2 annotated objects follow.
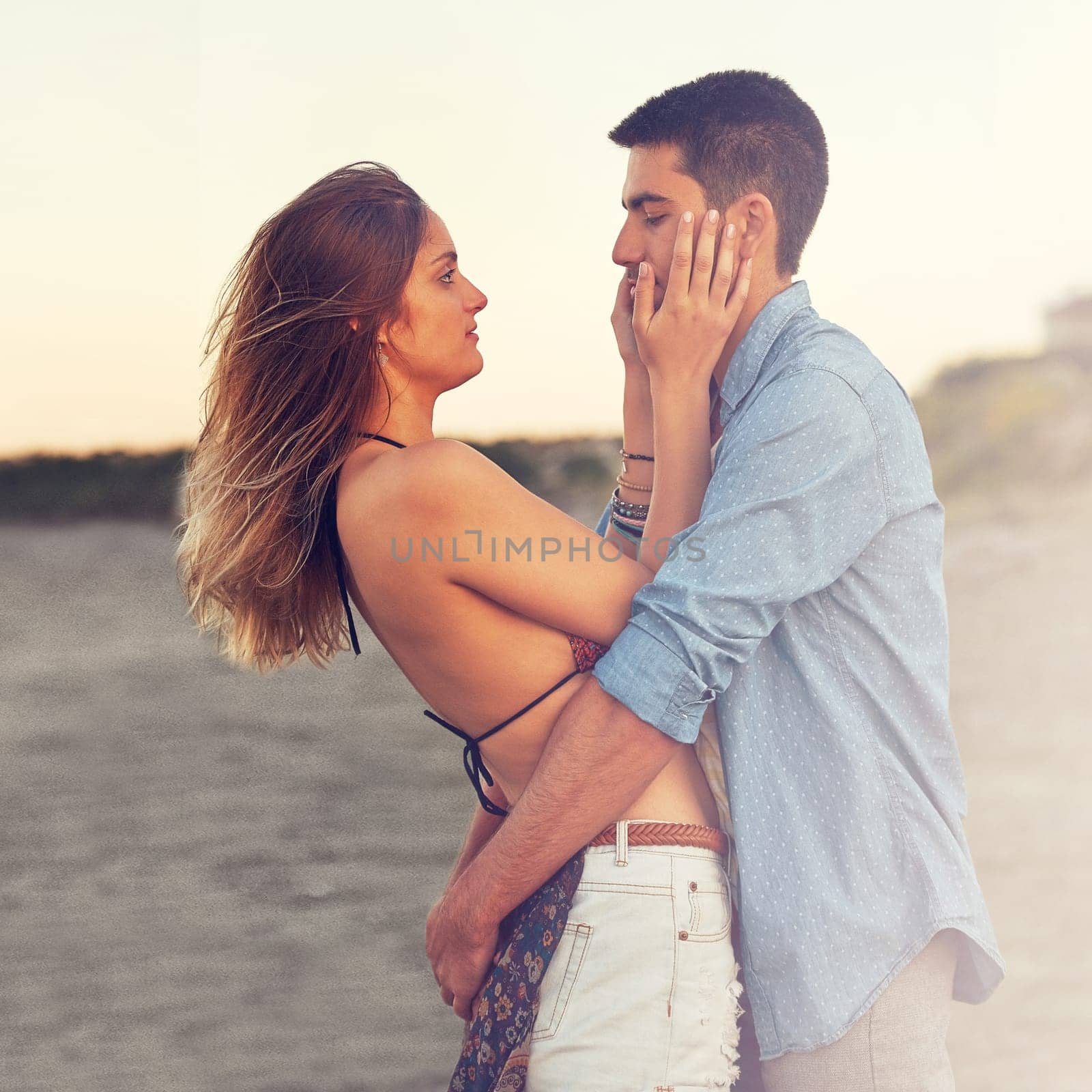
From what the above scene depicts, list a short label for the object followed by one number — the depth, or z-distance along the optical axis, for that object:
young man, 2.11
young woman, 2.16
